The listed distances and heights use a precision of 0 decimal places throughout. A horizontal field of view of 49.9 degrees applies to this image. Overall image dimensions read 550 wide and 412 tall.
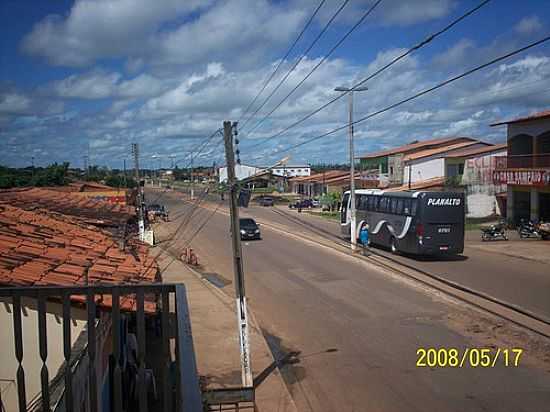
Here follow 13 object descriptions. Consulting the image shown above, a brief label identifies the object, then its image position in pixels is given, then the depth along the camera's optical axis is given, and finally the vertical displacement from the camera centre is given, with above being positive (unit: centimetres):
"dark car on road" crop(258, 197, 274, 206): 8056 -358
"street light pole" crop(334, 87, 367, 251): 2778 -79
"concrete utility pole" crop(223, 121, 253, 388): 1037 -142
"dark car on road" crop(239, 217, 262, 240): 3669 -344
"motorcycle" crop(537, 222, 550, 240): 3123 -337
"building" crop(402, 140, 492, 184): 5153 +55
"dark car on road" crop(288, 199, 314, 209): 7000 -358
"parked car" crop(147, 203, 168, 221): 5554 -328
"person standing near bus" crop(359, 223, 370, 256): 2911 -317
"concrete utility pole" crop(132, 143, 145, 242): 3106 -115
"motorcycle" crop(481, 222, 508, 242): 3225 -362
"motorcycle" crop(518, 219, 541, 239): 3219 -350
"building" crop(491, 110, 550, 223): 3425 -15
